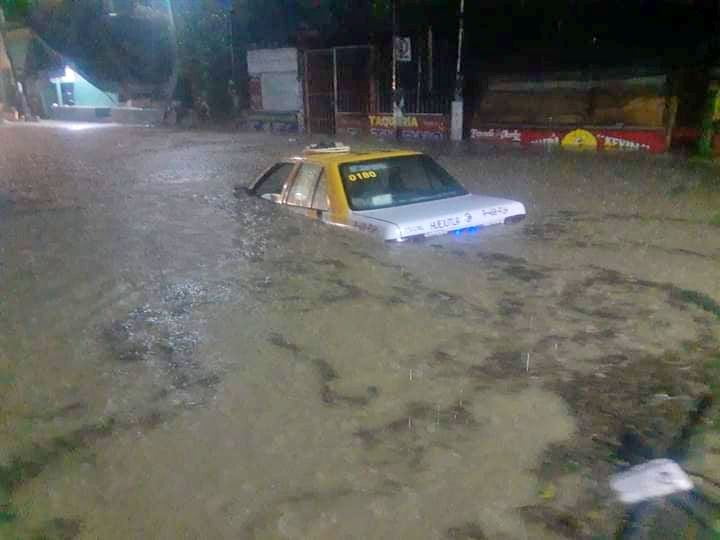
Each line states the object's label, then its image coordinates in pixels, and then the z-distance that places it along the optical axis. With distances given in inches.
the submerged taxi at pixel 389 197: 265.7
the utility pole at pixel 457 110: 783.7
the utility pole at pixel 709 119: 592.7
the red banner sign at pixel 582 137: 645.9
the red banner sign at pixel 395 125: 818.8
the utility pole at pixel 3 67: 1588.3
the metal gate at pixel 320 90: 957.6
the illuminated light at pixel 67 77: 1596.9
